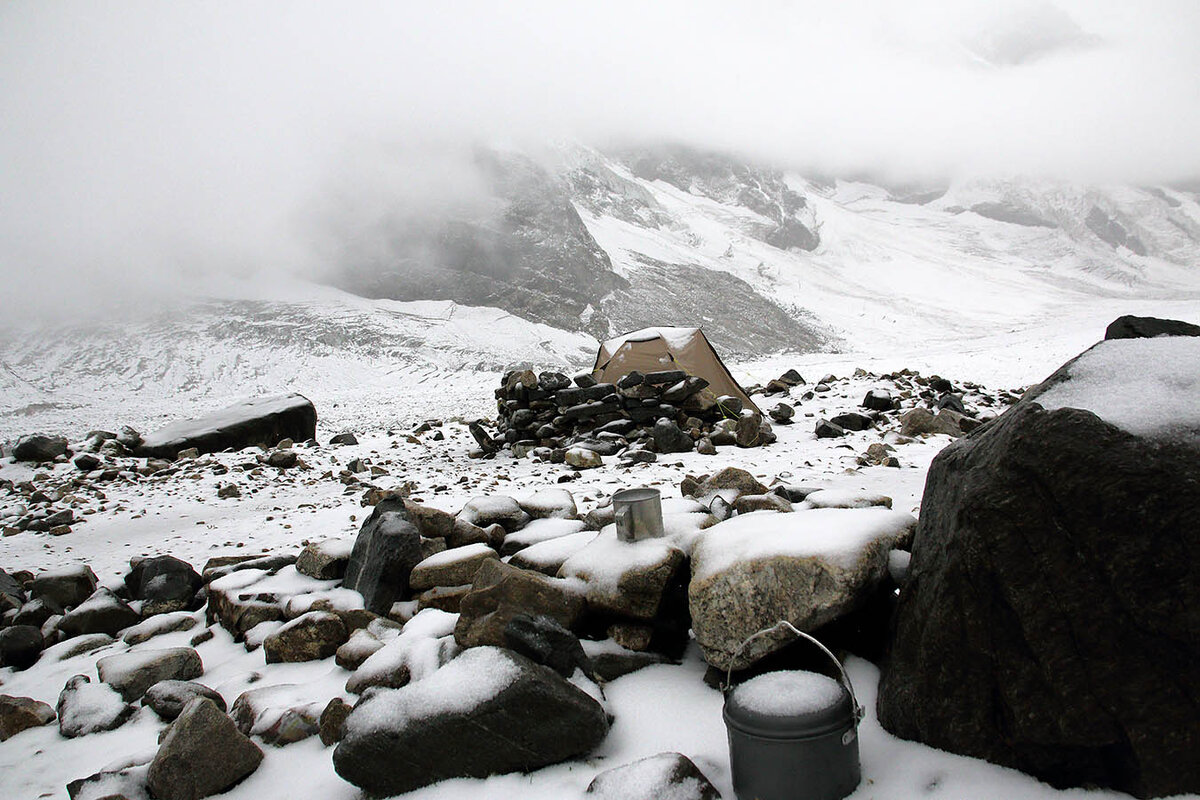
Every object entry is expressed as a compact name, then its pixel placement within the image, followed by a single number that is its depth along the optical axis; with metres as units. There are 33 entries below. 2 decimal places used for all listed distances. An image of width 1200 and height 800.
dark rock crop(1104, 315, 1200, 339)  5.36
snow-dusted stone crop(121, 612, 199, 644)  4.28
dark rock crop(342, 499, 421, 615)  4.02
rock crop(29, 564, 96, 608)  4.80
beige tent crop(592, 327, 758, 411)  11.34
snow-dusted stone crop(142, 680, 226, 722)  3.19
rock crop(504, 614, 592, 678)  2.63
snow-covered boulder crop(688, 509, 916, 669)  2.44
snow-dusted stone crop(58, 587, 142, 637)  4.42
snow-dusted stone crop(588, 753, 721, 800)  2.03
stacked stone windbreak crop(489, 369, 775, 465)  9.12
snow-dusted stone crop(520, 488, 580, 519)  5.21
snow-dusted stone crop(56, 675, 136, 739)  3.13
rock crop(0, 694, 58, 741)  3.19
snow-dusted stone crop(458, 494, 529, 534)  5.02
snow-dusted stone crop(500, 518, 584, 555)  4.50
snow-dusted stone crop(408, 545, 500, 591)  3.99
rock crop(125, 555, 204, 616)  4.71
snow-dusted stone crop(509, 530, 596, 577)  3.79
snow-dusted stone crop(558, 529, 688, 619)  3.01
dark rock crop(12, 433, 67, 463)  10.14
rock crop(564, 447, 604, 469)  8.27
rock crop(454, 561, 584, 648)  3.07
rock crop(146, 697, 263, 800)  2.47
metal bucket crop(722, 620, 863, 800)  1.88
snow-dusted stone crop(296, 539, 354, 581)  4.64
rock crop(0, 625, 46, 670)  4.05
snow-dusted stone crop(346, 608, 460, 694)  3.00
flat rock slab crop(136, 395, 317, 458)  10.79
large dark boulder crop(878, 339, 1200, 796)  1.70
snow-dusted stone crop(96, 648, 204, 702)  3.39
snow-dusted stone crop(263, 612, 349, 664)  3.62
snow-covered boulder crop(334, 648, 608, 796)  2.29
